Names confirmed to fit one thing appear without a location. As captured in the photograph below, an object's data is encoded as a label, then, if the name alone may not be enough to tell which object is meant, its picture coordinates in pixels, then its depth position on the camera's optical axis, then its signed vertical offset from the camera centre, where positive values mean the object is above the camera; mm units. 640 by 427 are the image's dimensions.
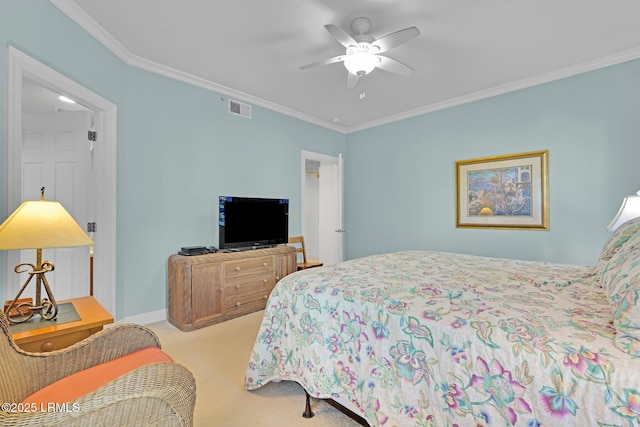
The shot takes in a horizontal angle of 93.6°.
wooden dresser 3004 -758
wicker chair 824 -567
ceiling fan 2154 +1284
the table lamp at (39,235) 1348 -92
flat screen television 3455 -88
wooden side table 1363 -558
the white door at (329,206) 4973 +174
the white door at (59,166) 2756 +457
